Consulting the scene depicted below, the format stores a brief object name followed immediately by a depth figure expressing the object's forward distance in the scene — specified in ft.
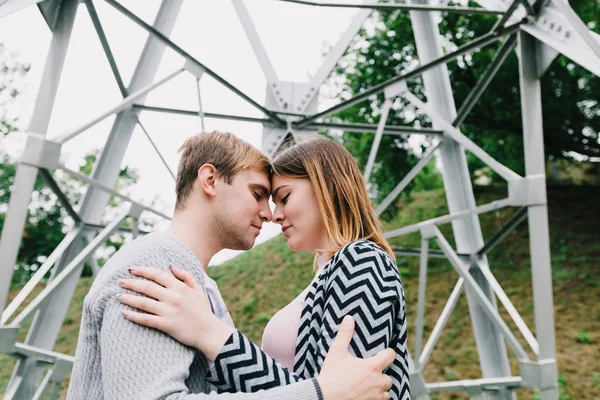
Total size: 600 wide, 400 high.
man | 4.33
